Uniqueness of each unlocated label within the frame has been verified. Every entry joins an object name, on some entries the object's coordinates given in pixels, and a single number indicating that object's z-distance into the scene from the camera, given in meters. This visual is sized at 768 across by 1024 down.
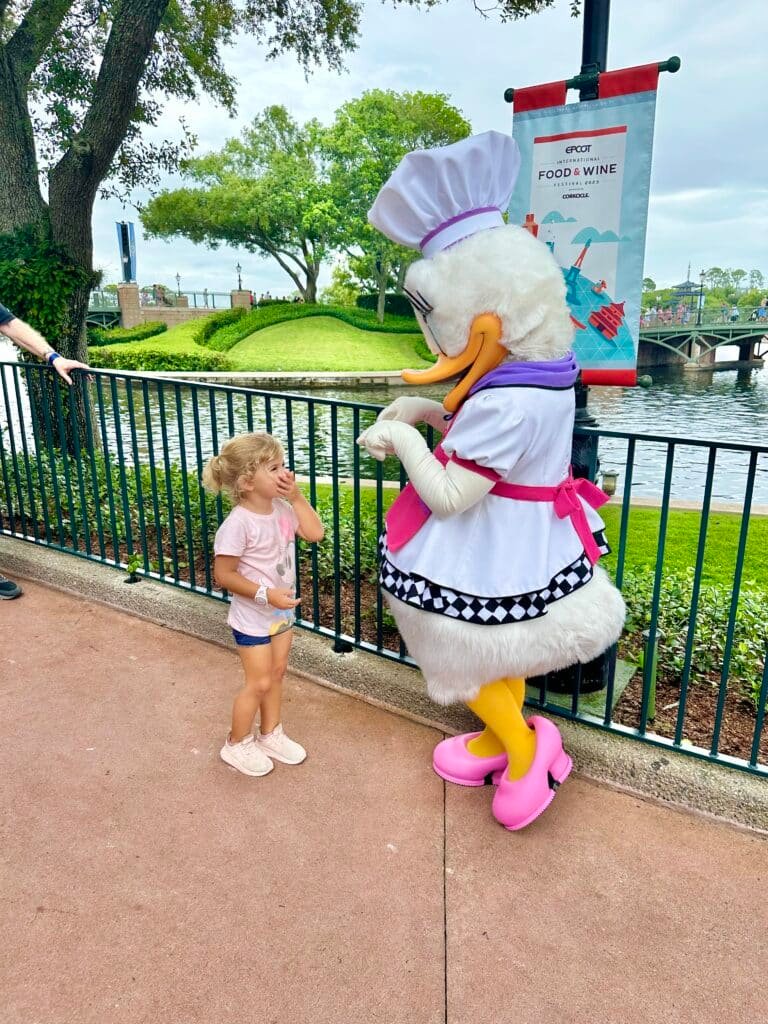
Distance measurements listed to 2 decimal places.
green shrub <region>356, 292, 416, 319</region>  44.44
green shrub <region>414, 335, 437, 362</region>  35.12
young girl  2.23
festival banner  2.55
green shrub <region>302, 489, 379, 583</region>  3.83
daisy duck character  1.90
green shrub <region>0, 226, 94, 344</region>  6.24
